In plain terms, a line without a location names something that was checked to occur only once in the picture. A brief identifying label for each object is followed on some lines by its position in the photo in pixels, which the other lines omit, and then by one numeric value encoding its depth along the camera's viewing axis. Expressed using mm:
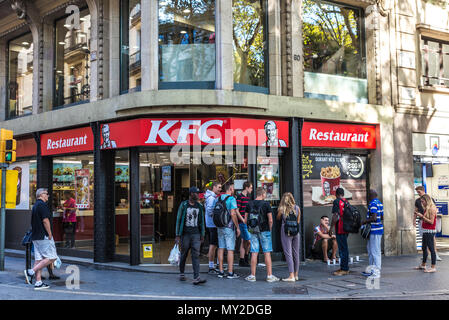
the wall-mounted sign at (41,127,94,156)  12930
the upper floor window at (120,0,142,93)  12281
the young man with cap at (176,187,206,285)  9477
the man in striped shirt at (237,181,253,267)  10452
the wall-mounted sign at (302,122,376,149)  12683
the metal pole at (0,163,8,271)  11562
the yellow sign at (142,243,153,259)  11703
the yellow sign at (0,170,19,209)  11920
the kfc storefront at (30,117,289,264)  11336
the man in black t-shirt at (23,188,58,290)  9203
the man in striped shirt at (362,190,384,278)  9945
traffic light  11625
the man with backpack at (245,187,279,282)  9625
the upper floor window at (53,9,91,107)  13875
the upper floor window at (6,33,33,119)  16109
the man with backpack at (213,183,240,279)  10055
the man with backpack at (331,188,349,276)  10211
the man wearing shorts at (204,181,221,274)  10820
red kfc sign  11227
